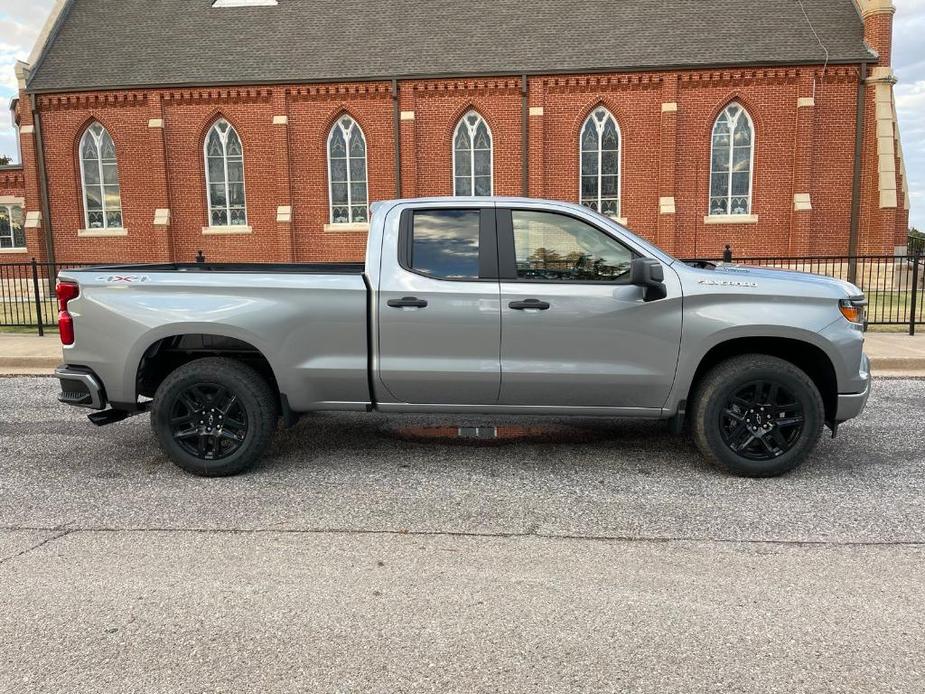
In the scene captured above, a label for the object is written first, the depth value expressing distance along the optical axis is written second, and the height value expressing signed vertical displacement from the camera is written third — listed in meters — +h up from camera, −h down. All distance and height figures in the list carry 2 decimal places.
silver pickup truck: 4.75 -0.57
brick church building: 21.52 +4.37
